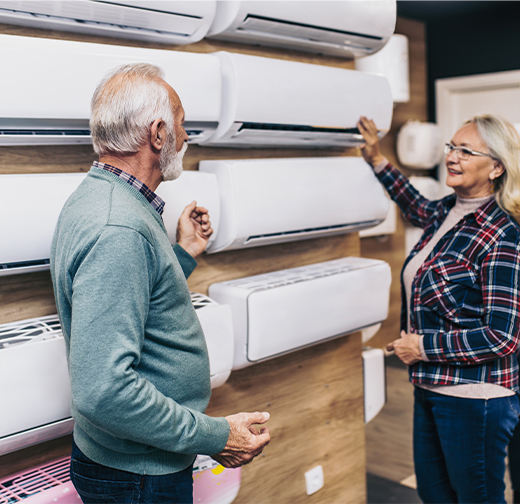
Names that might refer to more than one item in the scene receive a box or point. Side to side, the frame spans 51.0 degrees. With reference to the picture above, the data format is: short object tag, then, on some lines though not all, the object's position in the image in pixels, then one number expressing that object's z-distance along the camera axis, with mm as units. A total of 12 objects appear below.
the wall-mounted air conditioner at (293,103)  1408
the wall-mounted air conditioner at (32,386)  1035
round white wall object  3660
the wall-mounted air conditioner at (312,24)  1429
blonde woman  1485
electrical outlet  1879
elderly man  835
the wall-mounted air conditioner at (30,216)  1068
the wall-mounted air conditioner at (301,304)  1458
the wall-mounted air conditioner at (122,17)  1120
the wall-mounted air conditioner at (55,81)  1049
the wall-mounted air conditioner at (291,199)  1452
